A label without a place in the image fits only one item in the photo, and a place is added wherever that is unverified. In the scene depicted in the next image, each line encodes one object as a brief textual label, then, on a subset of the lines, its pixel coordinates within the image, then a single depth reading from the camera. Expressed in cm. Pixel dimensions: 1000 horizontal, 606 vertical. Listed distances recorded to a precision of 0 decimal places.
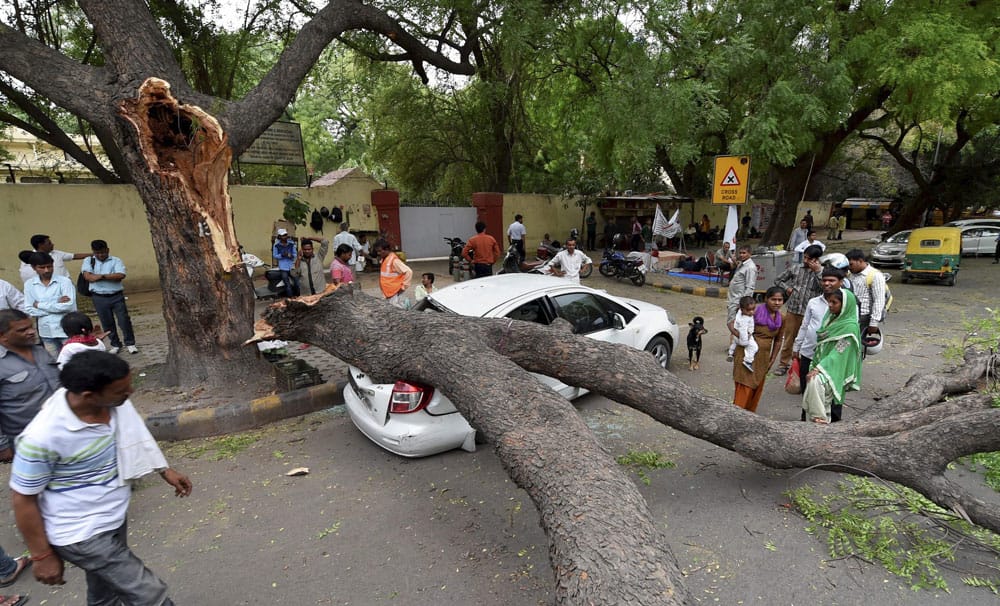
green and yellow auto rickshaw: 1184
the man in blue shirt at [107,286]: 627
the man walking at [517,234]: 1450
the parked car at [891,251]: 1433
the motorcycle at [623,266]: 1262
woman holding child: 474
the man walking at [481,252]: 991
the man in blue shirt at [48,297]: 521
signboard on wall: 1320
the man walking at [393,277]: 668
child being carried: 472
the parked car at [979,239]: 1614
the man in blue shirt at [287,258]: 846
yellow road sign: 988
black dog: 643
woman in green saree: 414
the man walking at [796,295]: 603
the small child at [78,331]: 392
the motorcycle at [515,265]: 1251
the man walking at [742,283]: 626
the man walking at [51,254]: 576
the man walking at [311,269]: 768
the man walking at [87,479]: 199
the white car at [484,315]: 408
